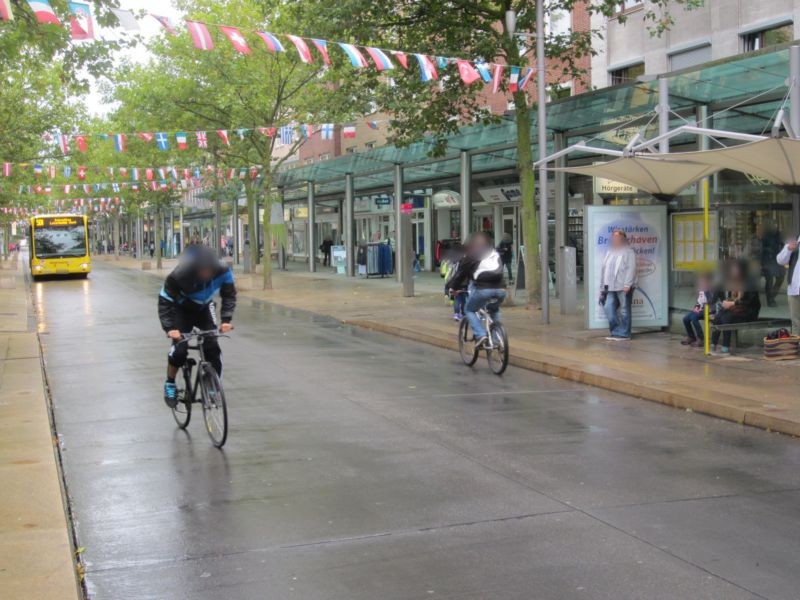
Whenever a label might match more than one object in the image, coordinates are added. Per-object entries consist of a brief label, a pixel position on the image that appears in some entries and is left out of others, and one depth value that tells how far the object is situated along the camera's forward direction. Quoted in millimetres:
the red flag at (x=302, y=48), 14141
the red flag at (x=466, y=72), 15633
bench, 12186
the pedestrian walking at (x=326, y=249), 44938
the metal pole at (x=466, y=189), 25484
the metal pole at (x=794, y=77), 13484
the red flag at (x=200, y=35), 12625
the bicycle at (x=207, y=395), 7418
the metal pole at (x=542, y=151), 16391
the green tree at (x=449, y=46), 17391
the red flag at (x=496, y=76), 16234
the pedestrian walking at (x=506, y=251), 26291
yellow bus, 40781
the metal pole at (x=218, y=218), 44253
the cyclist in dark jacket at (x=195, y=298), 7551
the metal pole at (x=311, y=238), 39312
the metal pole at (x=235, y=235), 45584
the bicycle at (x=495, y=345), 11625
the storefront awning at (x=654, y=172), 12977
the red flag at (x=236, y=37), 13298
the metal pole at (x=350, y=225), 35375
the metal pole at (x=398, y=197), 30205
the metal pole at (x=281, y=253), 42747
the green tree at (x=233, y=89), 27859
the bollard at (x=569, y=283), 17188
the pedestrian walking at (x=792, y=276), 11883
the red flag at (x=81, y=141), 21062
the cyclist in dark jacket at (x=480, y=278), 11688
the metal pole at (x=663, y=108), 15805
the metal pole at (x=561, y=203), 20906
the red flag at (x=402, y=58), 15003
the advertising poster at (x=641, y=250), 14461
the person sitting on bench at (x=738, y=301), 12500
